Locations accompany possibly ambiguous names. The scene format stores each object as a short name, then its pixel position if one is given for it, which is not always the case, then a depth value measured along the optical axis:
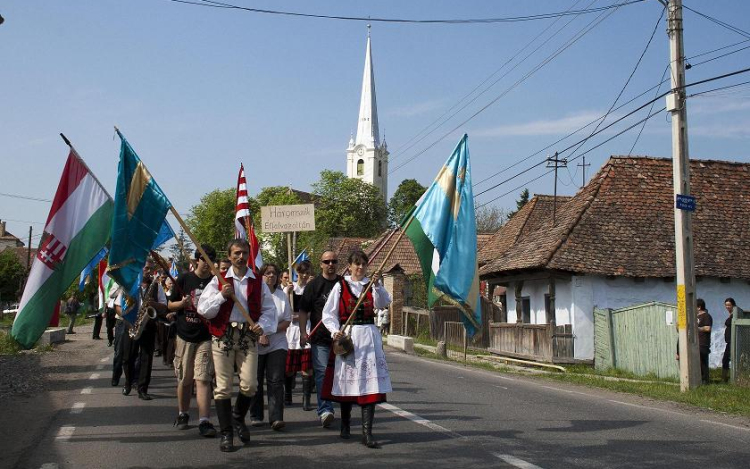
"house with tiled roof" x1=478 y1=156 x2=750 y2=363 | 22.97
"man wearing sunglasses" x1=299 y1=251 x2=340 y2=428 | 9.35
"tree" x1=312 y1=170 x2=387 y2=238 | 93.81
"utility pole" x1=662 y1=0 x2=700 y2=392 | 15.24
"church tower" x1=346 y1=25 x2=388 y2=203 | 119.12
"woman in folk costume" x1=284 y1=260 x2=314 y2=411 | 11.01
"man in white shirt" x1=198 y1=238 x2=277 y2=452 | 7.91
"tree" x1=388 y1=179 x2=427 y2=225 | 102.69
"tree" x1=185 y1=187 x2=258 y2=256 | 97.62
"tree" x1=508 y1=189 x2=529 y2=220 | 96.03
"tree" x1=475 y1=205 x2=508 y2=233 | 91.69
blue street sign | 15.34
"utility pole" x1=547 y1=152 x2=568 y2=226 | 37.88
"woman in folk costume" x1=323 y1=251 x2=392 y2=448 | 8.20
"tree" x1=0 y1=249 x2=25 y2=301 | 75.81
